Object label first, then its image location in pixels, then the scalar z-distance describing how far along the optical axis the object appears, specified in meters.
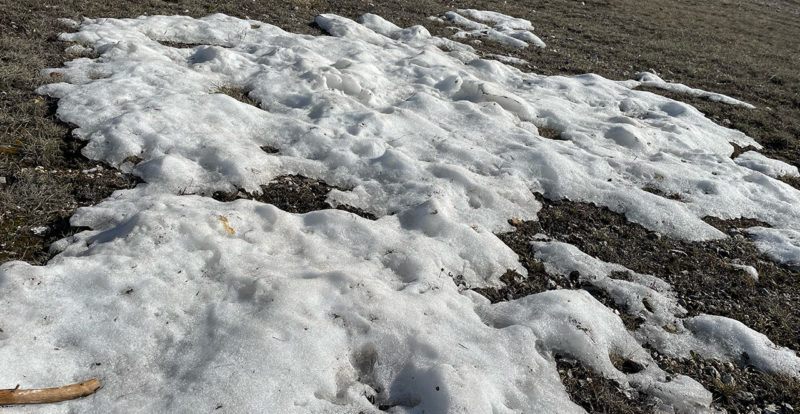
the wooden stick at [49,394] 2.79
